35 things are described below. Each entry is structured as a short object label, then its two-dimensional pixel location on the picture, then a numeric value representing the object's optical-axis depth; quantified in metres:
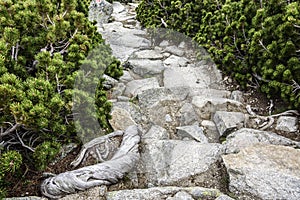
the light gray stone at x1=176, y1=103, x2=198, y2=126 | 4.38
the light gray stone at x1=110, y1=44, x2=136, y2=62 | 6.73
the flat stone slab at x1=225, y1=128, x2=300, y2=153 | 3.29
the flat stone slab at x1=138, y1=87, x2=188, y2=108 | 4.72
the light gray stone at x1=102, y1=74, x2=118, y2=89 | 4.79
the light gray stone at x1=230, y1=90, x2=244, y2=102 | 4.83
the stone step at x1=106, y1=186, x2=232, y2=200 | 2.63
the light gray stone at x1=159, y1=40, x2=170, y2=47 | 7.62
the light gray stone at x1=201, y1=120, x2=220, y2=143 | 4.03
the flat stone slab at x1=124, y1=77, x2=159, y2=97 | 5.15
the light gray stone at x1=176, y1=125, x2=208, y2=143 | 3.84
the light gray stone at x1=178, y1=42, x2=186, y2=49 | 7.23
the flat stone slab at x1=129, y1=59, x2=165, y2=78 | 5.92
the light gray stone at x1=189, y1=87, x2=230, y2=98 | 5.01
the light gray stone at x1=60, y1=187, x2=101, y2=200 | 2.74
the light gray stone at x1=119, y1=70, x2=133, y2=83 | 5.56
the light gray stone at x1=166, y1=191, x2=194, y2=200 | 2.60
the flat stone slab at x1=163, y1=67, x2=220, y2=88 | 5.51
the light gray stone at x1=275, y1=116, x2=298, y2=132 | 3.90
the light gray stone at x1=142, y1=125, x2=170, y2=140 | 3.78
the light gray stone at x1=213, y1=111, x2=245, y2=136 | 3.95
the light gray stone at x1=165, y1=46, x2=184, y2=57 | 6.97
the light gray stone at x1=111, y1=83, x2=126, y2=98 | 4.98
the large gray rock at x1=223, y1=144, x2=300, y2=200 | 2.55
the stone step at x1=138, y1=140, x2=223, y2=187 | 2.95
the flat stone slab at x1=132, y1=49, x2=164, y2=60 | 6.68
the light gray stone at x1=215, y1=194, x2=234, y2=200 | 2.58
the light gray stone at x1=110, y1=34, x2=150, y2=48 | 7.65
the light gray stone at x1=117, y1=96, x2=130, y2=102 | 4.82
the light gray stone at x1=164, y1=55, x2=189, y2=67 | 6.39
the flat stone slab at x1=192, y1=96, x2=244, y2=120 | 4.43
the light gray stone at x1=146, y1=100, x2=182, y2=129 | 4.41
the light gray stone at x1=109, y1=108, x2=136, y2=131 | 3.95
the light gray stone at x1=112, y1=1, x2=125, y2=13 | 12.23
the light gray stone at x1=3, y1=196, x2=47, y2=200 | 2.71
